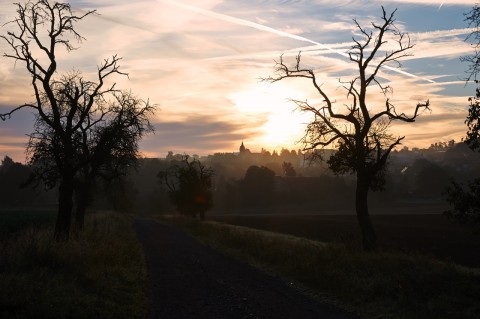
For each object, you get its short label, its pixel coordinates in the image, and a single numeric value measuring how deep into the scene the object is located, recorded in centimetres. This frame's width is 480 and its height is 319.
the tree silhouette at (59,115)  2123
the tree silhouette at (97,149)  2423
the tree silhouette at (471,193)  1388
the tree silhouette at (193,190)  6925
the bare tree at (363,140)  2092
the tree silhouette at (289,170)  16262
